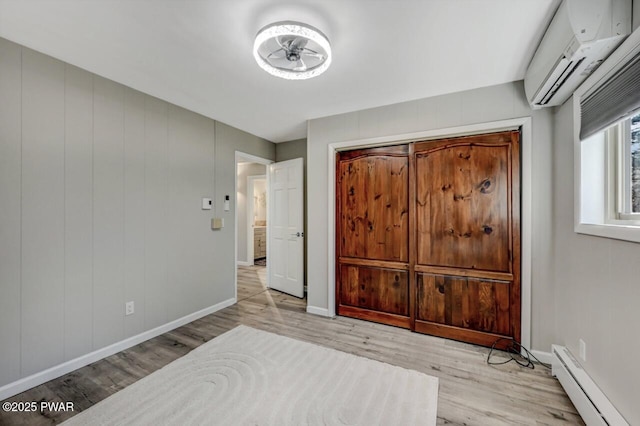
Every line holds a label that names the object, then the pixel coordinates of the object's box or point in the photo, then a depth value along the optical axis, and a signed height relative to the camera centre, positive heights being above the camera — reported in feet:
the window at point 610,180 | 4.98 +0.68
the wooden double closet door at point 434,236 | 7.95 -0.80
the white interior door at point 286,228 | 13.11 -0.80
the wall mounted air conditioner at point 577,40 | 4.26 +3.06
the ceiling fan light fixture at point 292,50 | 5.21 +3.72
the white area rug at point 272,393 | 5.29 -4.15
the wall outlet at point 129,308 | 8.11 -3.00
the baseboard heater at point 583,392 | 4.51 -3.53
